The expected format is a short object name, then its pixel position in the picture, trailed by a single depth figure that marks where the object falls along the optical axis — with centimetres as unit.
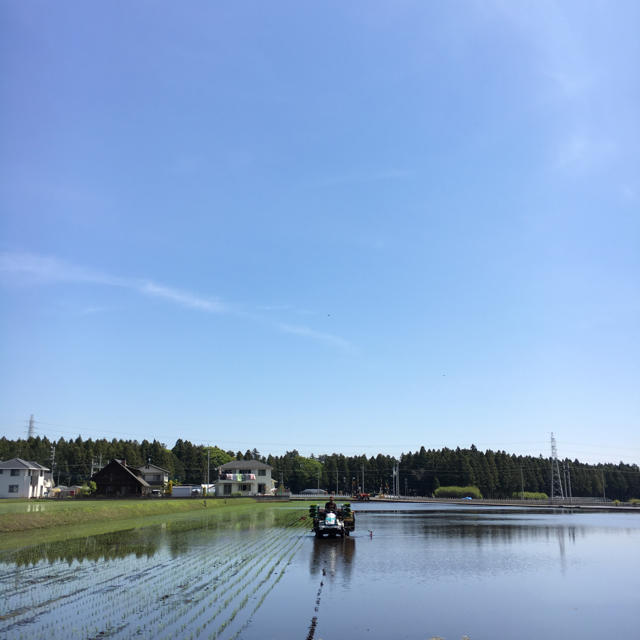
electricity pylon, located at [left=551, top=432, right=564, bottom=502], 13762
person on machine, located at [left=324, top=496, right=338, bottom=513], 4012
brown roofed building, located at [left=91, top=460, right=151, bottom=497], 10819
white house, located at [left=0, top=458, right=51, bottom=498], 10331
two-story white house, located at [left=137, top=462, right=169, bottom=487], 13088
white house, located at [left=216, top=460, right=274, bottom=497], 12450
